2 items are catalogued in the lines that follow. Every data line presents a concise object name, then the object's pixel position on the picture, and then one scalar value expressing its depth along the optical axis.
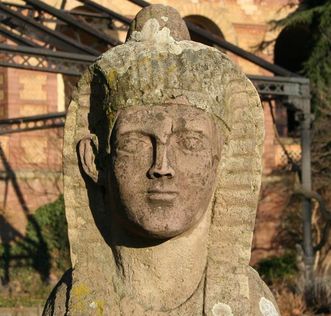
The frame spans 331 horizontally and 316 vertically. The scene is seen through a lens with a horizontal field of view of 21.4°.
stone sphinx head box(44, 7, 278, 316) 3.13
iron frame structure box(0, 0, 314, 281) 11.15
